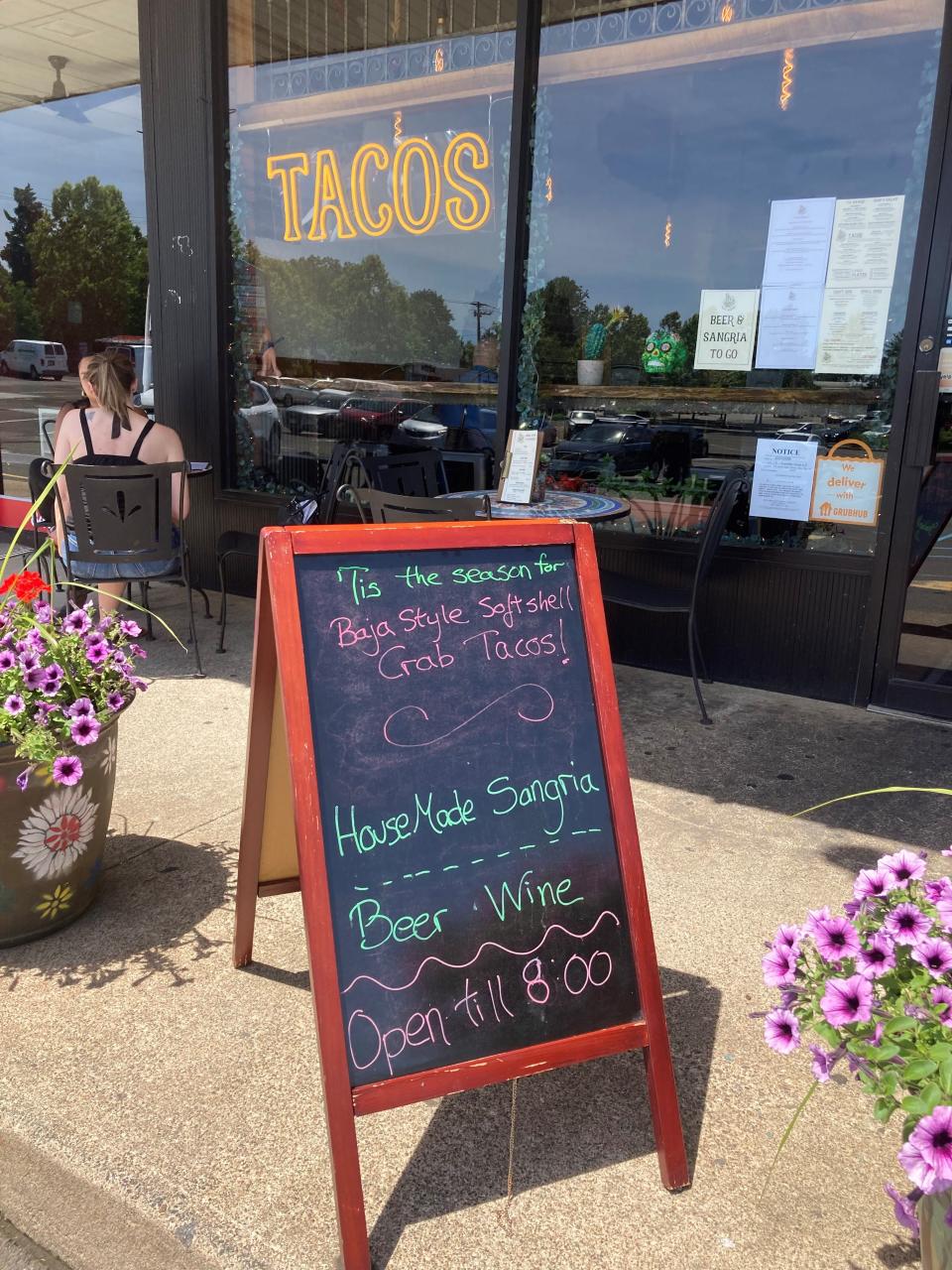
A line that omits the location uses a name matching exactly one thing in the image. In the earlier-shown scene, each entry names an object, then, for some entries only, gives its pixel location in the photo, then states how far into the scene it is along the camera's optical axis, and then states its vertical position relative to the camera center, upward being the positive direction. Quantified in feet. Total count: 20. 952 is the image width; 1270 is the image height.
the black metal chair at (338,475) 16.24 -1.93
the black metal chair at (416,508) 10.98 -1.58
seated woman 14.75 -1.24
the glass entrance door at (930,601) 13.64 -2.94
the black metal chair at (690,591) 13.35 -2.99
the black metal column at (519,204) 15.72 +2.65
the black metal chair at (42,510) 15.69 -2.59
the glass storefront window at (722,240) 13.73 +2.04
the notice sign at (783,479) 14.67 -1.42
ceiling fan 22.48 +5.87
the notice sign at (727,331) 14.96 +0.71
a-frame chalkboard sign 5.50 -2.62
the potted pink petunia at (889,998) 4.16 -2.70
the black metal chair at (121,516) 13.99 -2.27
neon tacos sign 17.22 +3.16
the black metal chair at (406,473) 16.53 -1.79
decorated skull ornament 15.74 +0.36
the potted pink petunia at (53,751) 7.55 -3.01
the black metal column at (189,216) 18.40 +2.63
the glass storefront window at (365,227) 17.19 +2.49
